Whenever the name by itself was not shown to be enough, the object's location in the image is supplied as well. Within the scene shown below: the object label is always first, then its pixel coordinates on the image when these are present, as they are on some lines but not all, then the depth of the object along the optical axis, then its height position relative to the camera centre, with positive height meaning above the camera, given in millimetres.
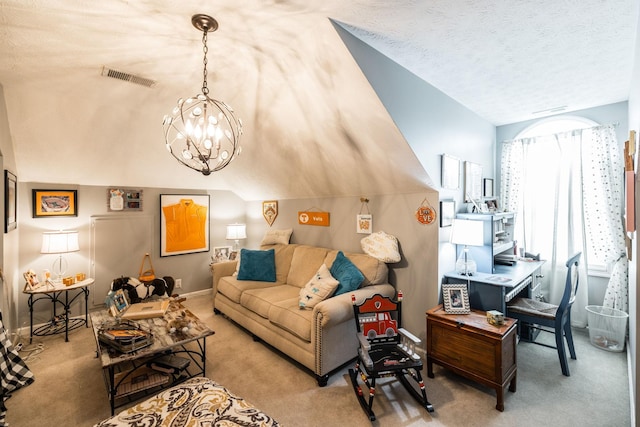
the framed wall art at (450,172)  2924 +429
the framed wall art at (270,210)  4834 +34
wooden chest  2146 -1060
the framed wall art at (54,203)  3538 +95
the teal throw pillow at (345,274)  2879 -633
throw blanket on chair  2037 -1207
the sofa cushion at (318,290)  2777 -756
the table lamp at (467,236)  2734 -210
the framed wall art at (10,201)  2611 +86
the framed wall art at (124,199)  4082 +166
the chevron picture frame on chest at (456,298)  2531 -748
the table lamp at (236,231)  4988 -336
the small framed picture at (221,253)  5072 -740
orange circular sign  2870 -17
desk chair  2584 -927
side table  3250 -1154
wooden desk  2581 -666
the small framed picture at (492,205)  3639 +111
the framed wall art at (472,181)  3331 +382
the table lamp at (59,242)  3305 -365
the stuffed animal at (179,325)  2467 -972
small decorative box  2265 -820
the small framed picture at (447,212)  2867 +14
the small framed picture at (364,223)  3422 -124
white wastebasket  2975 -1179
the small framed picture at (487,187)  3785 +357
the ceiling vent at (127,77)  2529 +1218
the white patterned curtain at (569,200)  3215 +173
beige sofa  2475 -953
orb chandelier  1863 +557
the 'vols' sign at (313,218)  3978 -80
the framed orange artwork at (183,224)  4531 -200
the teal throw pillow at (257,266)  3879 -732
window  3373 +1091
